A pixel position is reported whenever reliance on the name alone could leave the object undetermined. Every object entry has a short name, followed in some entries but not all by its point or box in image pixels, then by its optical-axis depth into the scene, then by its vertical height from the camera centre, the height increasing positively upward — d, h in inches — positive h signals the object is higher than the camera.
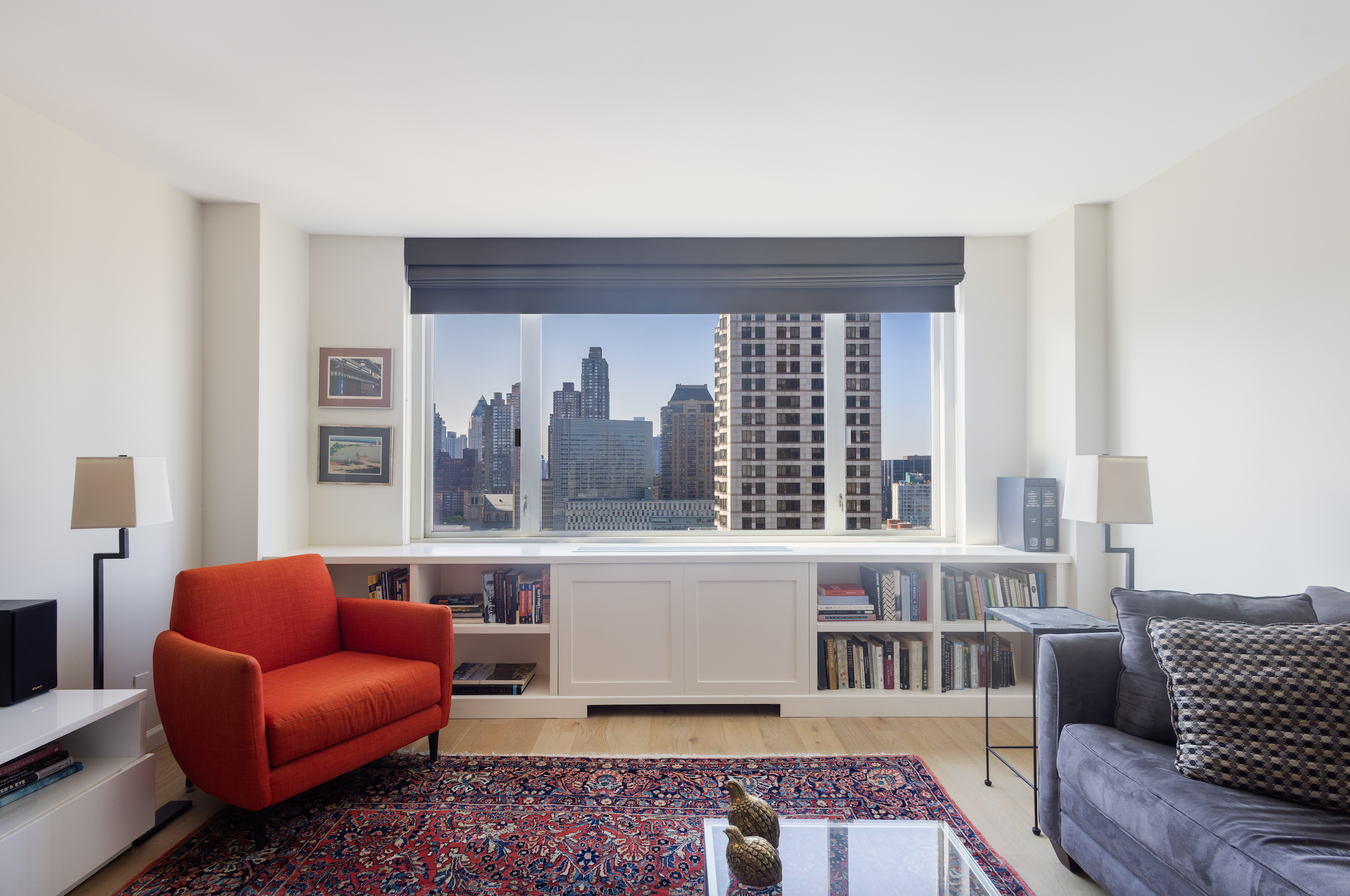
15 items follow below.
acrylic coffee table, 58.1 -38.6
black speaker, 76.7 -23.1
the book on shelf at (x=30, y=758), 71.4 -34.4
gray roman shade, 140.9 +40.7
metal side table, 88.1 -23.1
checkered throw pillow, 59.9 -24.1
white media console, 67.4 -38.3
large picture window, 150.4 +8.5
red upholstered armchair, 79.0 -31.8
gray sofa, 52.3 -32.2
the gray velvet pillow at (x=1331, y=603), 72.0 -16.3
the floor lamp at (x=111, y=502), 86.0 -5.5
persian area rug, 76.6 -49.4
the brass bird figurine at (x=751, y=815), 60.6 -33.6
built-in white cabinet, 125.0 -33.3
